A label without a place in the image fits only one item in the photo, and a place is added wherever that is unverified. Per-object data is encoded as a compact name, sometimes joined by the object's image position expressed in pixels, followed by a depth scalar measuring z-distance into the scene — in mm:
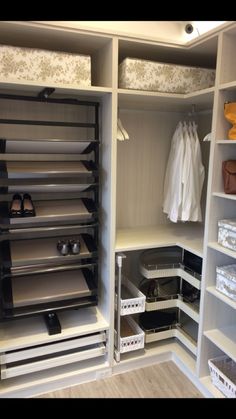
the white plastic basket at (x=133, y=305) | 2006
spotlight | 2128
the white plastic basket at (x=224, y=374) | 1755
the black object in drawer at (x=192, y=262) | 2084
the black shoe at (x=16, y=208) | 1744
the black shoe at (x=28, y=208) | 1764
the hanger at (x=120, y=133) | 1922
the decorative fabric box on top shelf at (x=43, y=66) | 1578
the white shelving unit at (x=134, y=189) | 1695
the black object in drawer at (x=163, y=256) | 2334
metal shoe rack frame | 1760
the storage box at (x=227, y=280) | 1687
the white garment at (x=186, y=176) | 2119
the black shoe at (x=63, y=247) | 1885
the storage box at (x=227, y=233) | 1654
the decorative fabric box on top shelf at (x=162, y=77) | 1791
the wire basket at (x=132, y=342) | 2047
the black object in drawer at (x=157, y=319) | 2299
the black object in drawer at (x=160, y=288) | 2268
